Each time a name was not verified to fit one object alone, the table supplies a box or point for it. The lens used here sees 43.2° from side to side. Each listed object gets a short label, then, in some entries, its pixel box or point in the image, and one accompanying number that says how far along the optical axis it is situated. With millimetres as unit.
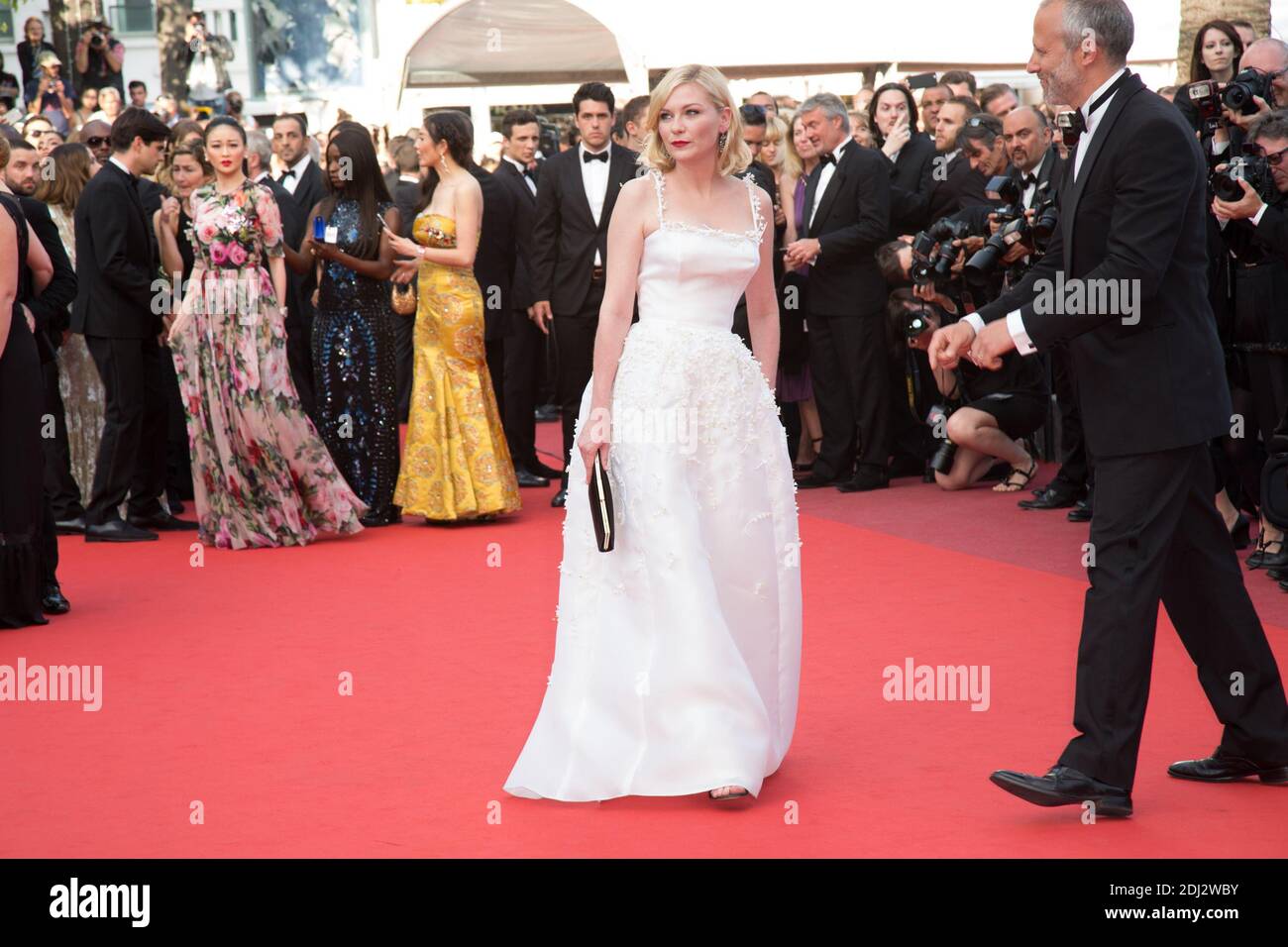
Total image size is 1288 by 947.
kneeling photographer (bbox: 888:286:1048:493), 9328
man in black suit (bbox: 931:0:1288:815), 3807
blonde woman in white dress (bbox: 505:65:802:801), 4219
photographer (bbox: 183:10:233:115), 21094
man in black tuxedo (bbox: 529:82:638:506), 9375
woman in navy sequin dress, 8734
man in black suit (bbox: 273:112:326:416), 10281
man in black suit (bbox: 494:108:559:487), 10602
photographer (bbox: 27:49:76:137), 15820
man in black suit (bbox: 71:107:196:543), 8656
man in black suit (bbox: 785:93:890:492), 9422
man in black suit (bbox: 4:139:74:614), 6969
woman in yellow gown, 8906
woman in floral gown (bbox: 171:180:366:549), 8359
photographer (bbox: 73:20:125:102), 17969
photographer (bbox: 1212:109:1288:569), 6188
